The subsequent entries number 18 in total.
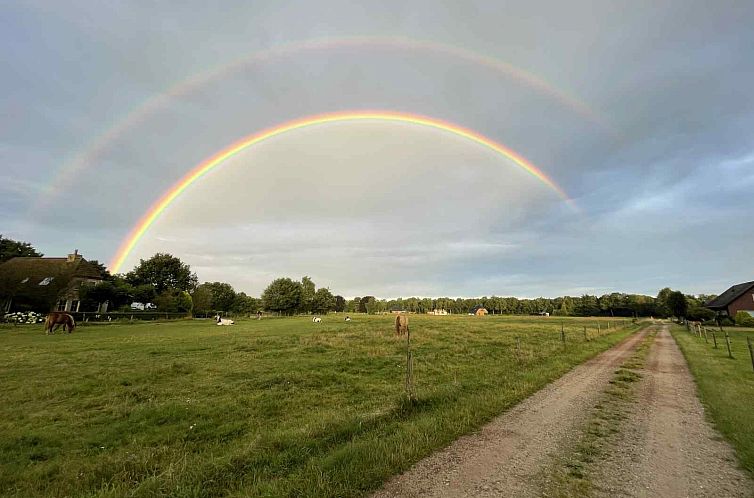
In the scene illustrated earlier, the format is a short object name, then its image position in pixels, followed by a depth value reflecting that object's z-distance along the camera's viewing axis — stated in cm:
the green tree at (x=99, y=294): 5419
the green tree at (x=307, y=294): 12212
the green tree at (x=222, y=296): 10062
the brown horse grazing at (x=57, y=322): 3384
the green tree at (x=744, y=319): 5522
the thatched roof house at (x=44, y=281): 4972
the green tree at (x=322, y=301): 13061
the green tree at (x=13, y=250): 6358
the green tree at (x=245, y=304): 10531
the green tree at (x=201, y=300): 8294
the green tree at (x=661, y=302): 14020
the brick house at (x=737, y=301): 6384
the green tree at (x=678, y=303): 9787
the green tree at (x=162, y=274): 8206
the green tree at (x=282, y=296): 11588
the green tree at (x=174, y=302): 6706
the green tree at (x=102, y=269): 6394
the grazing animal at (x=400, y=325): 3100
